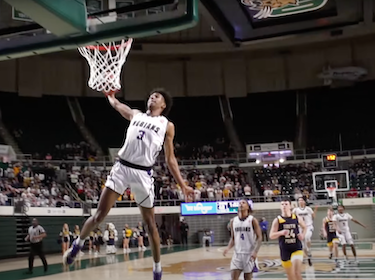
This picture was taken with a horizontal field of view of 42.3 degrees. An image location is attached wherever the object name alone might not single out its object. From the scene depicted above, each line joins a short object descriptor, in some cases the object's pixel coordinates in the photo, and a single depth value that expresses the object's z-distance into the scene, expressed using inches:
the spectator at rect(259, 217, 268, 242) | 1089.7
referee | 586.9
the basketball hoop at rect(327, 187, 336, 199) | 886.2
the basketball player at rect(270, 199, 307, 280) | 339.9
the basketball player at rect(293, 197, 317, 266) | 548.3
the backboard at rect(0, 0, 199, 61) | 209.5
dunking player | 201.0
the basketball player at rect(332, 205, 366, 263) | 608.4
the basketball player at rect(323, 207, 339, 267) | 609.3
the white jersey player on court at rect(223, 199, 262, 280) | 328.5
